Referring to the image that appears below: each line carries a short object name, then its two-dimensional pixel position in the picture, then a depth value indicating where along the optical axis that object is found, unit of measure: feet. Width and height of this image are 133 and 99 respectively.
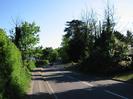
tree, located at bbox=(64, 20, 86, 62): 118.92
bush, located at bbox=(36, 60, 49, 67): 191.47
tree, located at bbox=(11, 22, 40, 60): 89.49
